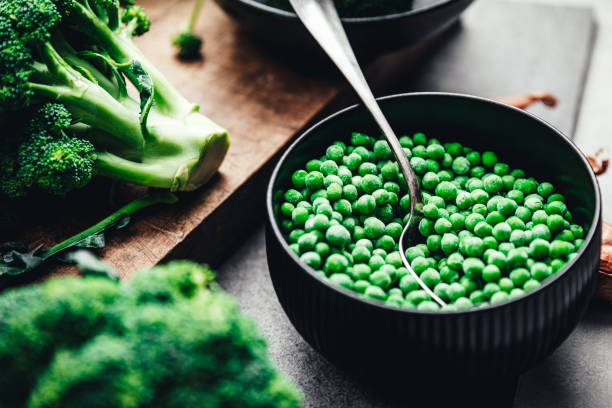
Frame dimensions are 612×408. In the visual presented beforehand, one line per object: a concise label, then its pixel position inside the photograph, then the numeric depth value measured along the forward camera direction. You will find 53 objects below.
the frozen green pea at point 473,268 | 0.61
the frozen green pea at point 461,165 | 0.65
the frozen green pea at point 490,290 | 0.60
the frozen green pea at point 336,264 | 0.61
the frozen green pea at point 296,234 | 0.62
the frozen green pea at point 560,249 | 0.61
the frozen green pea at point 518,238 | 0.62
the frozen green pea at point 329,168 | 0.64
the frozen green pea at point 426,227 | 0.64
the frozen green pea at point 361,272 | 0.61
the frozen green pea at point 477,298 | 0.60
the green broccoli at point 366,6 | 0.71
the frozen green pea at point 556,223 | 0.62
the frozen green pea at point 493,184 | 0.64
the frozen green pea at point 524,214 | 0.63
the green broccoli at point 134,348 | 0.56
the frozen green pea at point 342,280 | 0.61
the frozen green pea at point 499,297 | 0.60
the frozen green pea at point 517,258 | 0.61
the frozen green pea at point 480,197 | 0.64
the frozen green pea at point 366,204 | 0.63
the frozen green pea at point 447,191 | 0.64
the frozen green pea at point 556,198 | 0.64
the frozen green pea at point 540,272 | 0.60
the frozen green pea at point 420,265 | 0.62
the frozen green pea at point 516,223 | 0.62
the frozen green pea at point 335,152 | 0.65
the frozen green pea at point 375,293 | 0.60
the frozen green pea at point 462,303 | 0.60
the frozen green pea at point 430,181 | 0.65
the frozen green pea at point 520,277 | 0.60
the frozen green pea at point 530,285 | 0.60
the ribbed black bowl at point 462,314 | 0.59
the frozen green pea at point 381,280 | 0.61
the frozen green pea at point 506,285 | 0.60
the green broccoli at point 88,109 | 0.63
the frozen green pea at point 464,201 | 0.64
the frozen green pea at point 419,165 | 0.65
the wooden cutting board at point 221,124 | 0.67
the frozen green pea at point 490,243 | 0.62
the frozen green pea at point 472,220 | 0.63
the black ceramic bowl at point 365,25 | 0.70
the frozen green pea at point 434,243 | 0.63
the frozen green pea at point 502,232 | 0.62
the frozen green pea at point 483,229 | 0.62
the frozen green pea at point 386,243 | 0.63
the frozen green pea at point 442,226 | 0.63
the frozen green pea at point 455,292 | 0.61
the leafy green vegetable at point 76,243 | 0.65
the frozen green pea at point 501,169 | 0.65
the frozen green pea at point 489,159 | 0.66
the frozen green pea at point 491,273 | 0.61
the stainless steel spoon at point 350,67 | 0.64
